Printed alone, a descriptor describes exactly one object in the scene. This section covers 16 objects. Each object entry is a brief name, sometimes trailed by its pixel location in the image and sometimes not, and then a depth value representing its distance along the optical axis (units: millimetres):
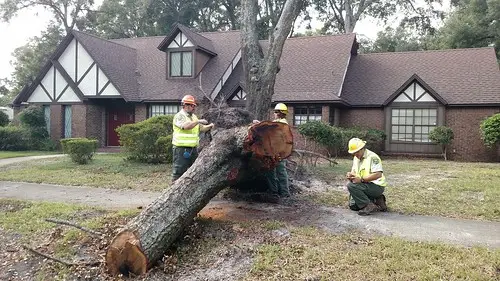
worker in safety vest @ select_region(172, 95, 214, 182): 7434
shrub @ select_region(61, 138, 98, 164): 13930
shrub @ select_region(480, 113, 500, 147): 16234
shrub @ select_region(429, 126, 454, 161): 17547
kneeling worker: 6664
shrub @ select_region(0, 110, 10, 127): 23031
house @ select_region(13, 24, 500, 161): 18469
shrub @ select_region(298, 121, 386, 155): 16031
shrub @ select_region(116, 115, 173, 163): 13438
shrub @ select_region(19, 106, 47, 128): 21281
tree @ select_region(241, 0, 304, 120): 10336
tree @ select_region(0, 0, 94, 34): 30938
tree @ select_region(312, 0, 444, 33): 30750
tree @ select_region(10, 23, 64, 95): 34438
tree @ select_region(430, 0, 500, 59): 27641
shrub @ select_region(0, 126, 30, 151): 21094
